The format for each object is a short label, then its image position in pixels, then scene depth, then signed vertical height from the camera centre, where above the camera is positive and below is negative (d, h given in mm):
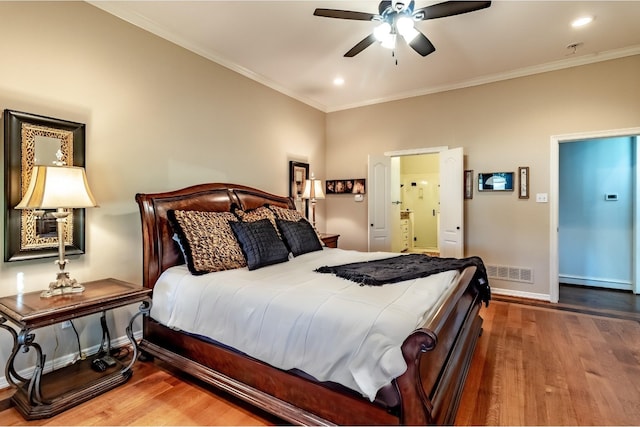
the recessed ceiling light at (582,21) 3010 +1850
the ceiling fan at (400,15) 2262 +1486
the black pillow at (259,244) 2670 -281
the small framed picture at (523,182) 4207 +398
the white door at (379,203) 5207 +147
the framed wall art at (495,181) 4308 +424
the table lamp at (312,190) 4676 +324
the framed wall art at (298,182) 4898 +475
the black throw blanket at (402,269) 2146 -439
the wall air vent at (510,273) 4246 -845
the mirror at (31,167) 2166 +310
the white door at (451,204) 4441 +111
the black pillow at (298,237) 3227 -264
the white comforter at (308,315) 1458 -576
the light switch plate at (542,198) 4105 +180
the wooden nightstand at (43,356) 1814 -839
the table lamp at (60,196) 1946 +99
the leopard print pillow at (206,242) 2482 -247
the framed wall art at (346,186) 5438 +457
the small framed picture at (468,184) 4578 +404
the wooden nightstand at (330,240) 4463 -410
